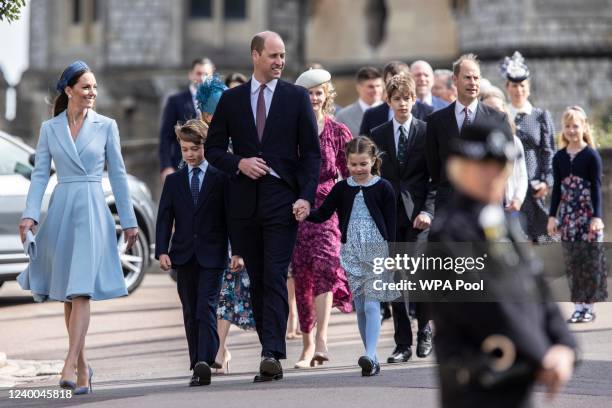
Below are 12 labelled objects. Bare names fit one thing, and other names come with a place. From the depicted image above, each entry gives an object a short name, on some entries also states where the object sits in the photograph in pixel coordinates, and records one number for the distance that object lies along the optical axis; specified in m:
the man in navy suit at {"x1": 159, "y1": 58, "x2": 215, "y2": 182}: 26.47
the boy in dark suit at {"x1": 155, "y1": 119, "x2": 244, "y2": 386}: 17.61
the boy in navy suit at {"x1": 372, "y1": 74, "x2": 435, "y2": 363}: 20.09
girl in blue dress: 18.41
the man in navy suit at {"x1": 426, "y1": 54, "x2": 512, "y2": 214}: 19.55
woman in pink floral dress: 19.11
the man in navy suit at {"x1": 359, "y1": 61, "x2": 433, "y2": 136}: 22.03
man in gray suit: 24.17
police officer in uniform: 8.89
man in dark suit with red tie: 17.48
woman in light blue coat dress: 16.98
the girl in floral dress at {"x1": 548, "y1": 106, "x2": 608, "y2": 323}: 23.89
